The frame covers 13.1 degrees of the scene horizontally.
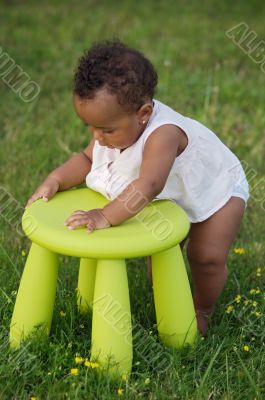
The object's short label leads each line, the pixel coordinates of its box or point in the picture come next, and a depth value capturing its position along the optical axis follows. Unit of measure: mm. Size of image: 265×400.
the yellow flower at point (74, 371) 2021
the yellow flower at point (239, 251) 2438
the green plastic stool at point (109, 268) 1977
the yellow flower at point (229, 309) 2261
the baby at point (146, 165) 1982
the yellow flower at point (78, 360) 2037
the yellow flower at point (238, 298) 2264
